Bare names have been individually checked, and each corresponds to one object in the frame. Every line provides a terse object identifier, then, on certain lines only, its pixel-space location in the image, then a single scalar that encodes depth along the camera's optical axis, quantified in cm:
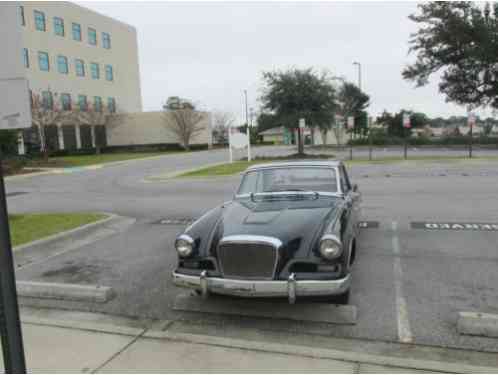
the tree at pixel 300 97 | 2830
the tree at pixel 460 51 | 3738
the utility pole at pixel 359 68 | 4928
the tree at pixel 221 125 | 6906
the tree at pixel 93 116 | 4356
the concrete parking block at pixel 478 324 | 399
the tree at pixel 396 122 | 6181
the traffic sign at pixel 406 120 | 2633
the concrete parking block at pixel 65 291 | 527
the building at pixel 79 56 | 4116
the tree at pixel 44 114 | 3469
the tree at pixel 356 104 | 5621
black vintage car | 416
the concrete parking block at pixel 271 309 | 450
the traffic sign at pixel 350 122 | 2723
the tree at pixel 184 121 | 5125
